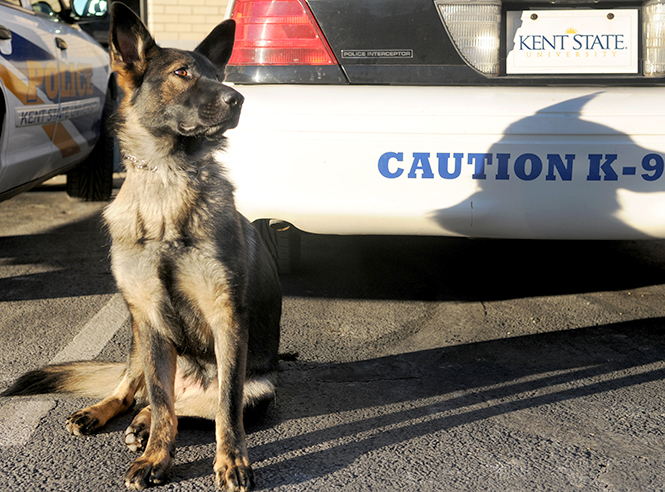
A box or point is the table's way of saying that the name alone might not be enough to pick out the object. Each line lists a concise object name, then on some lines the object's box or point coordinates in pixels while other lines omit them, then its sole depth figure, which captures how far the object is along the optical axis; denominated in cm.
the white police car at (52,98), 402
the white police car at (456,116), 284
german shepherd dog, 217
